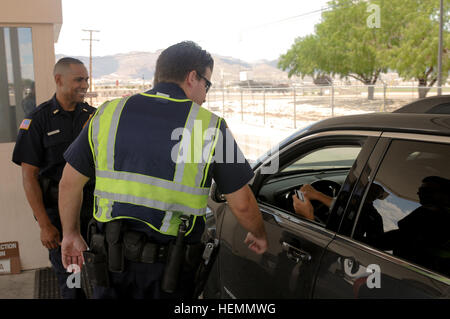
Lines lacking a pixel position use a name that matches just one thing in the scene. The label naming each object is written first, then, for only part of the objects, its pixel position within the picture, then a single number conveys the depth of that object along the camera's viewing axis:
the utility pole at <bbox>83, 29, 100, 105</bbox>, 55.34
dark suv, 1.59
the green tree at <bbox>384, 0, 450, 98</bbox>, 34.22
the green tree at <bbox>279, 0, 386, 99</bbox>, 43.31
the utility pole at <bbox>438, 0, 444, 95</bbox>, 27.47
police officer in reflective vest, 1.79
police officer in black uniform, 2.87
